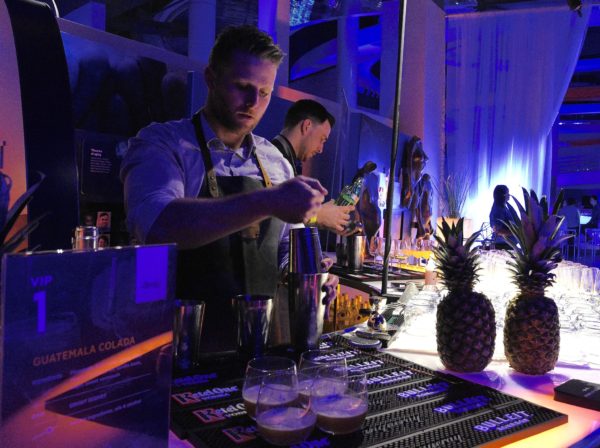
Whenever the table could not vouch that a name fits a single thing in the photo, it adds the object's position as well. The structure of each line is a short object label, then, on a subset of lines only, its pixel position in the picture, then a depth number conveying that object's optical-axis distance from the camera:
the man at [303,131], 3.53
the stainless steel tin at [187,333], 1.08
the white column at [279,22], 4.53
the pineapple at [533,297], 1.23
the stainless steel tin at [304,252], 1.29
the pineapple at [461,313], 1.21
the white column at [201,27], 6.44
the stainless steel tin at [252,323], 1.17
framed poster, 0.53
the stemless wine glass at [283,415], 0.77
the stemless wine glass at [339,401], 0.82
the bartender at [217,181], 1.60
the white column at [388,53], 6.34
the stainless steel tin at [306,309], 1.26
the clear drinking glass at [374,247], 4.04
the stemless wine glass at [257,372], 0.85
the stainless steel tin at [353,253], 3.28
